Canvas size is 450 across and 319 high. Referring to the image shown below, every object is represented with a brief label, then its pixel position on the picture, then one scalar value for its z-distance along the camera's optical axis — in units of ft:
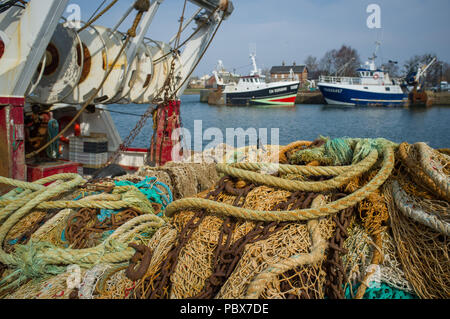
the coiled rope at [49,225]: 7.18
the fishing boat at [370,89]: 143.95
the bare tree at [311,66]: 269.89
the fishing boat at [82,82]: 14.44
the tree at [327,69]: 242.08
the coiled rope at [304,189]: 6.50
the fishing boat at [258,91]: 150.30
